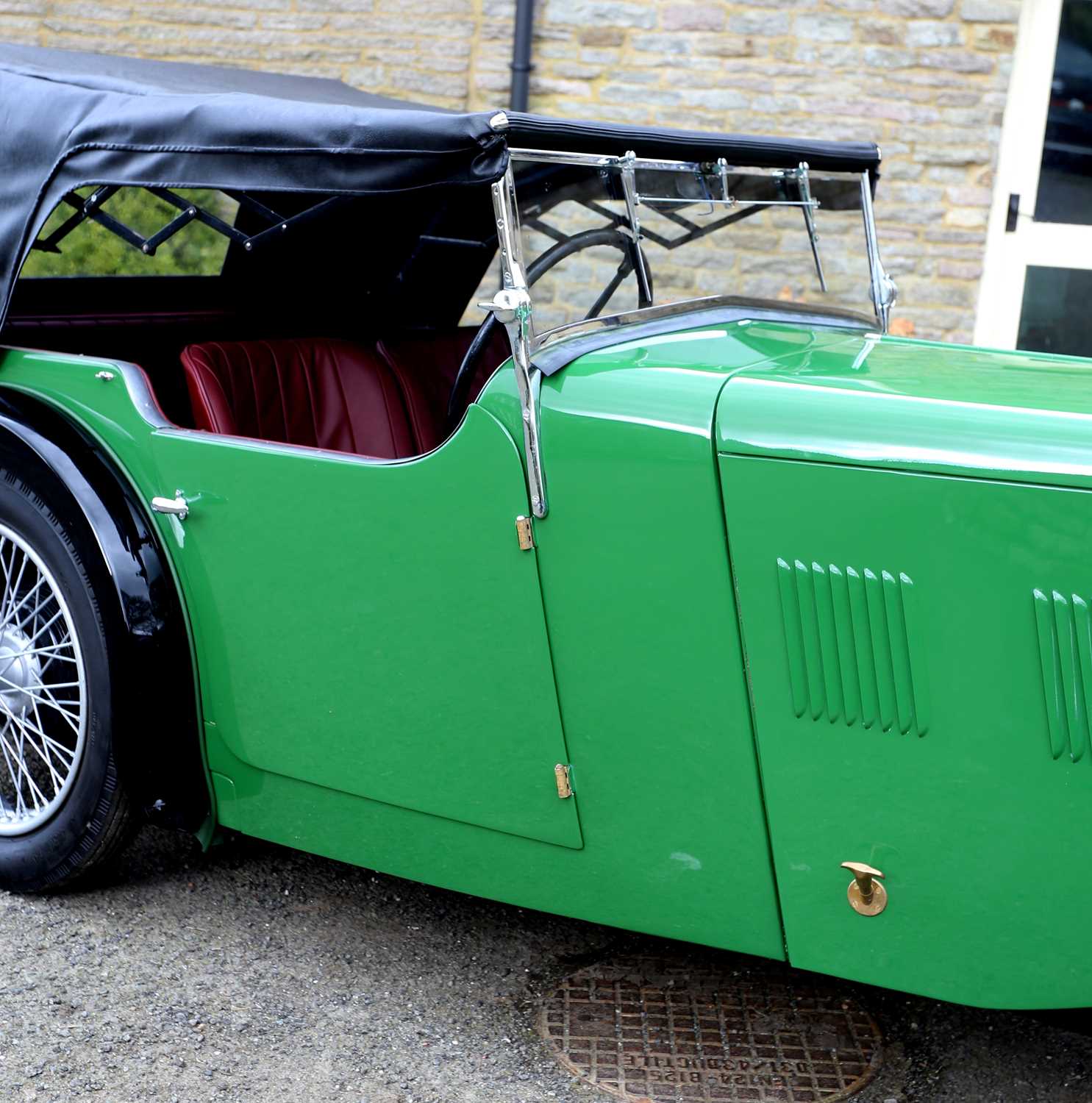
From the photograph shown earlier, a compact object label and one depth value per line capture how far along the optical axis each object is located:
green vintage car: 1.90
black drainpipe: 6.95
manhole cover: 2.24
